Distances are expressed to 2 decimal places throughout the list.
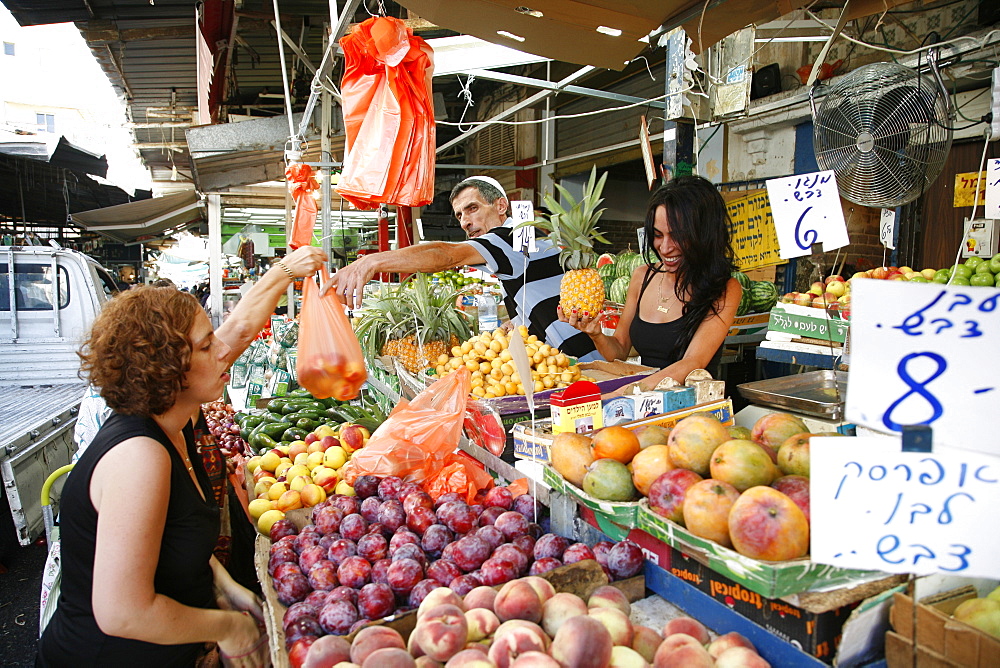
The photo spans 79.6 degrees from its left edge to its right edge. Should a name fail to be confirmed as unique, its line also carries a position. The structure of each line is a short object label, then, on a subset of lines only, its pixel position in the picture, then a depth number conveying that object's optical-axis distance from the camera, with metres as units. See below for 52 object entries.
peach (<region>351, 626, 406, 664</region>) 1.35
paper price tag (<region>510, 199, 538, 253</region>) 3.38
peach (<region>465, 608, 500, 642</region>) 1.43
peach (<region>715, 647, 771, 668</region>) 1.23
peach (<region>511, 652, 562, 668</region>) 1.19
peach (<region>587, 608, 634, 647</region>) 1.36
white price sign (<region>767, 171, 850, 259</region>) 2.31
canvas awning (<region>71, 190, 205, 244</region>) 14.05
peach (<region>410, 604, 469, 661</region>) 1.33
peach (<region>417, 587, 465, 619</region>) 1.50
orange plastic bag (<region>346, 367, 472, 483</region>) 2.51
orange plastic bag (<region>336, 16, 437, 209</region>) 2.98
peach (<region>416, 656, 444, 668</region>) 1.30
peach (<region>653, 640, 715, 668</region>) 1.23
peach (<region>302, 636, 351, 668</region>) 1.36
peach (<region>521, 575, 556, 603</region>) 1.50
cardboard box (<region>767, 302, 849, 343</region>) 4.45
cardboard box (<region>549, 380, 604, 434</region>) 2.03
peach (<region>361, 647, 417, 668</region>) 1.25
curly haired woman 1.62
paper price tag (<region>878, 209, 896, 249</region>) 5.70
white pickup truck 6.52
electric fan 3.64
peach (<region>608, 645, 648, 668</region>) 1.28
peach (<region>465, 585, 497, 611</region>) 1.52
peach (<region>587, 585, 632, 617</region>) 1.46
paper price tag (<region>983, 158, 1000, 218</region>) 3.63
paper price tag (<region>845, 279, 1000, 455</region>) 1.02
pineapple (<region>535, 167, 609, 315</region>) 3.33
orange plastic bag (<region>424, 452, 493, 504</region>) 2.35
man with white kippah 3.54
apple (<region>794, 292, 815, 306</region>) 4.81
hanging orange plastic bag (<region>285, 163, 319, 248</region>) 3.23
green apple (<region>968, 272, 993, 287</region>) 4.39
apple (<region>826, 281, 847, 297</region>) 4.79
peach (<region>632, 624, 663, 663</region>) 1.37
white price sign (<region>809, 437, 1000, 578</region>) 1.01
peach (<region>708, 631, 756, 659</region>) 1.30
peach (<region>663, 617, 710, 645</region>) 1.37
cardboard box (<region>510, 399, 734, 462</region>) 2.03
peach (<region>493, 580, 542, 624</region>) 1.43
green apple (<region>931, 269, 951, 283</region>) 4.43
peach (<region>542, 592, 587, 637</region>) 1.41
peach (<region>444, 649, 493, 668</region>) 1.24
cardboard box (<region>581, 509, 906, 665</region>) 1.16
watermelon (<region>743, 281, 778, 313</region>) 5.80
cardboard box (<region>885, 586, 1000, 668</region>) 0.99
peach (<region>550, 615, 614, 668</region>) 1.22
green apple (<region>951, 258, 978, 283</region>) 4.61
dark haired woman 3.08
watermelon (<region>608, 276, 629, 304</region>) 5.77
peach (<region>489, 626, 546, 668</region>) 1.28
